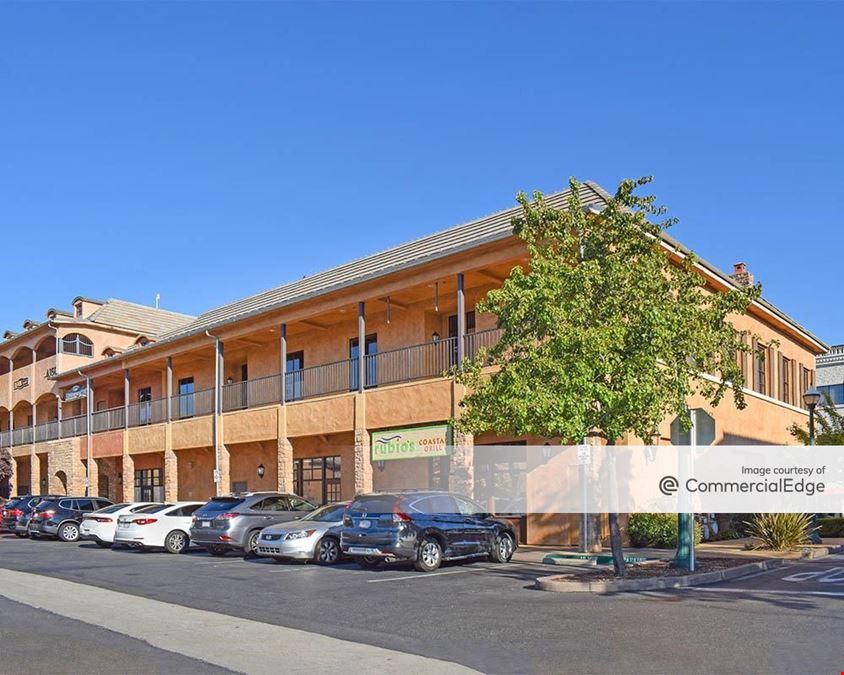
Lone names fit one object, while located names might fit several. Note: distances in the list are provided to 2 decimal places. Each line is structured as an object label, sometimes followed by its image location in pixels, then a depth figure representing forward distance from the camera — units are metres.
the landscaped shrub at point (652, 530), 20.94
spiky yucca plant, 20.25
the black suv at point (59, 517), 30.84
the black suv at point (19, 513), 32.56
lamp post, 22.66
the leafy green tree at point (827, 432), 30.88
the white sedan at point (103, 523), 26.70
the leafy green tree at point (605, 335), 14.99
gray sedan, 19.86
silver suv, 22.16
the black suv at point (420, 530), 17.69
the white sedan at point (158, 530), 24.61
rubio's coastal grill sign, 24.17
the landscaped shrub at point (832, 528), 27.61
